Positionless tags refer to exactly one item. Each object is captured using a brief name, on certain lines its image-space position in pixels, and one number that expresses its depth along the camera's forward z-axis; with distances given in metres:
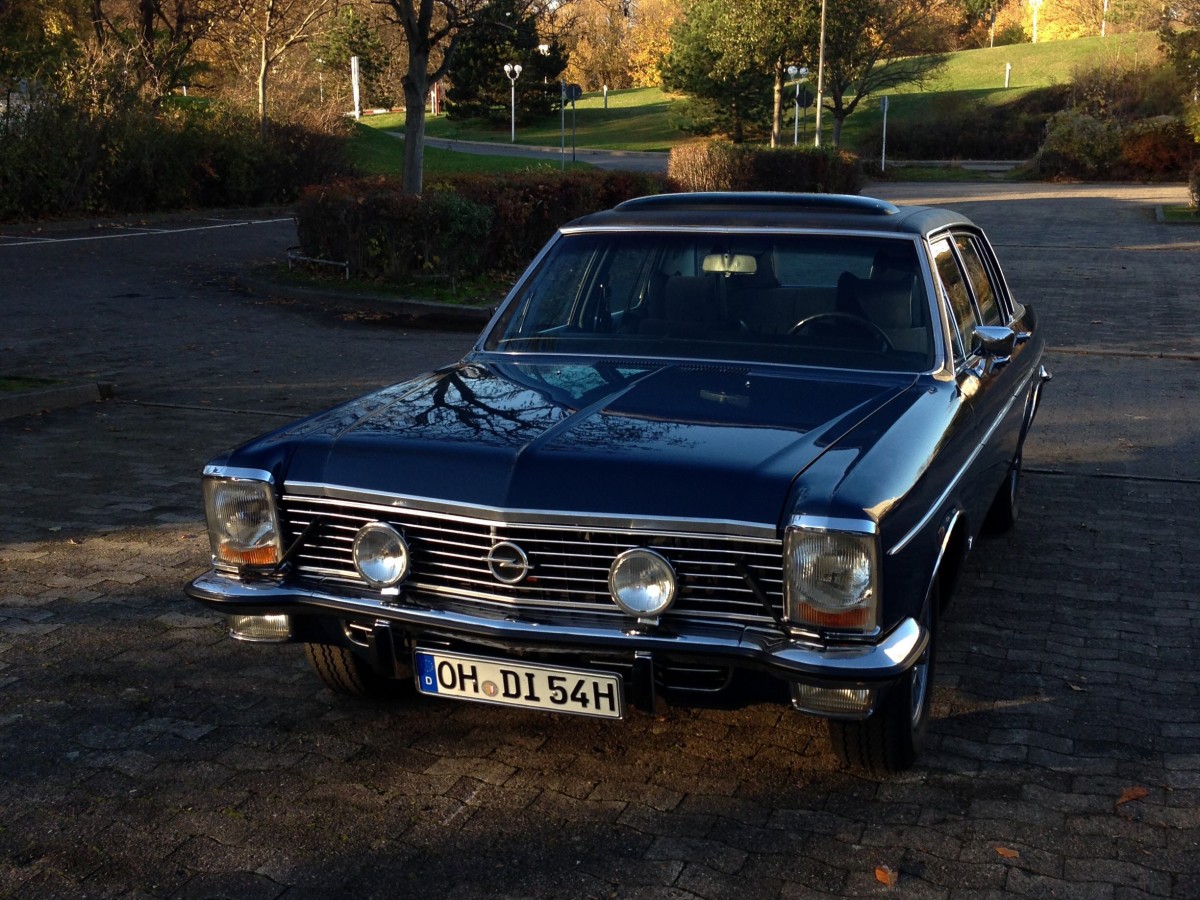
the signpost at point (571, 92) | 36.66
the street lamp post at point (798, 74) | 47.50
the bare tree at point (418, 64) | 20.58
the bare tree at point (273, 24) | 31.03
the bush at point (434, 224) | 16.66
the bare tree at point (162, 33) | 32.09
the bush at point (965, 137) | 63.31
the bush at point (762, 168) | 33.56
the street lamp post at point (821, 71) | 45.50
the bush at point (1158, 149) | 50.53
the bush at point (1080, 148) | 51.38
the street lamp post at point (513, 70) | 59.39
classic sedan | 3.49
